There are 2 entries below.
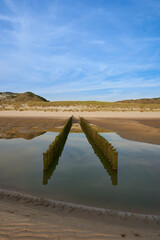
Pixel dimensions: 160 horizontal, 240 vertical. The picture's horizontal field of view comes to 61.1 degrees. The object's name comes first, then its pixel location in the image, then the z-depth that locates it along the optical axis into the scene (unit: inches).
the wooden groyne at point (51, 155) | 271.3
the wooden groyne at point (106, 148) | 281.3
